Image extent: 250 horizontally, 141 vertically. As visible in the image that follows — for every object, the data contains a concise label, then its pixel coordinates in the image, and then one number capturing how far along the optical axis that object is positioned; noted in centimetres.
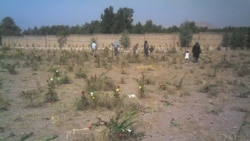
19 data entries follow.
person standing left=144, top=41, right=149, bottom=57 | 1574
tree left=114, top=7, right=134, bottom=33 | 4112
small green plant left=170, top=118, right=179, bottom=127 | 445
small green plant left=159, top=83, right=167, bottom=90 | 723
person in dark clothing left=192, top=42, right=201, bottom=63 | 1365
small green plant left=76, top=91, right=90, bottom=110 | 529
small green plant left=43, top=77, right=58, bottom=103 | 589
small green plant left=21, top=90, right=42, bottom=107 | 562
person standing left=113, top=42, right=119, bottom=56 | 1692
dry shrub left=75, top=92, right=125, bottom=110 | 532
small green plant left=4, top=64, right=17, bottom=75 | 971
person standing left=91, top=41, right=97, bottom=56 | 1650
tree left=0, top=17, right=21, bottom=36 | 5183
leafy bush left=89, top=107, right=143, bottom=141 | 373
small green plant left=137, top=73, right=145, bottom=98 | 621
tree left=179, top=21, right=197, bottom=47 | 2405
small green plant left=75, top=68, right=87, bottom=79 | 902
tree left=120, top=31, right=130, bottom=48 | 2443
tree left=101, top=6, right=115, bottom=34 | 4196
